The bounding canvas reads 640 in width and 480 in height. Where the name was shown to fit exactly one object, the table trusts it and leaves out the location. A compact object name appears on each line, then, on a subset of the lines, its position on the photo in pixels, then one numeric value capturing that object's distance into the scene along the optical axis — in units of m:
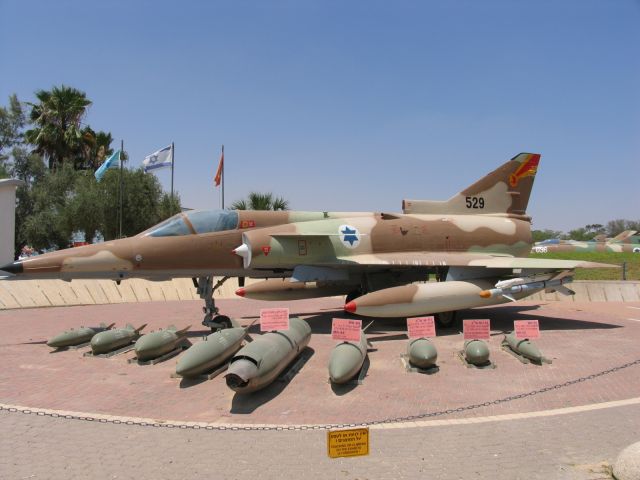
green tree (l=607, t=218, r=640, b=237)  122.34
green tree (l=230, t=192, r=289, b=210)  25.72
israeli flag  28.25
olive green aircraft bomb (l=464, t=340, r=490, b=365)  8.19
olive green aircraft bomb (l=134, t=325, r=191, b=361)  8.66
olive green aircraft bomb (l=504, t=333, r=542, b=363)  8.50
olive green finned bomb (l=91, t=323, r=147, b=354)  9.38
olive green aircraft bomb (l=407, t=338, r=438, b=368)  7.87
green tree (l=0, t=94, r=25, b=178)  45.22
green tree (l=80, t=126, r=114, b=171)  40.69
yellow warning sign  3.90
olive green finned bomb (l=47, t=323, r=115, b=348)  9.95
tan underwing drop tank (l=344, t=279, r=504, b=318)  10.66
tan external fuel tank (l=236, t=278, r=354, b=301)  13.49
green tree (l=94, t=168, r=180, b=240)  33.19
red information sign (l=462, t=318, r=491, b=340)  8.96
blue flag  26.19
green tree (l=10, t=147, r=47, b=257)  38.56
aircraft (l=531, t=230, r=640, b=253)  40.59
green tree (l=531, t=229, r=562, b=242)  125.69
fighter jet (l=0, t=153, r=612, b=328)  10.78
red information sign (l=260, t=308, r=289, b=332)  8.39
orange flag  31.31
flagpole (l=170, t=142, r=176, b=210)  28.20
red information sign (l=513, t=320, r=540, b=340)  8.98
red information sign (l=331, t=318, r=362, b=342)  7.89
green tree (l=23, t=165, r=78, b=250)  35.88
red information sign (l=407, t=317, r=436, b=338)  8.65
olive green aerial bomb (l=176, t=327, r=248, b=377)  7.31
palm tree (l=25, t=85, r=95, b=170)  39.09
